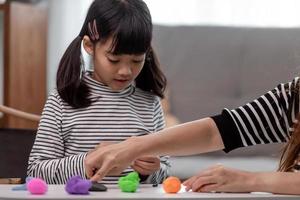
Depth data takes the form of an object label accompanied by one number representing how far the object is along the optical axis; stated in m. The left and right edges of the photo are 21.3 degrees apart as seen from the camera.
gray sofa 3.48
